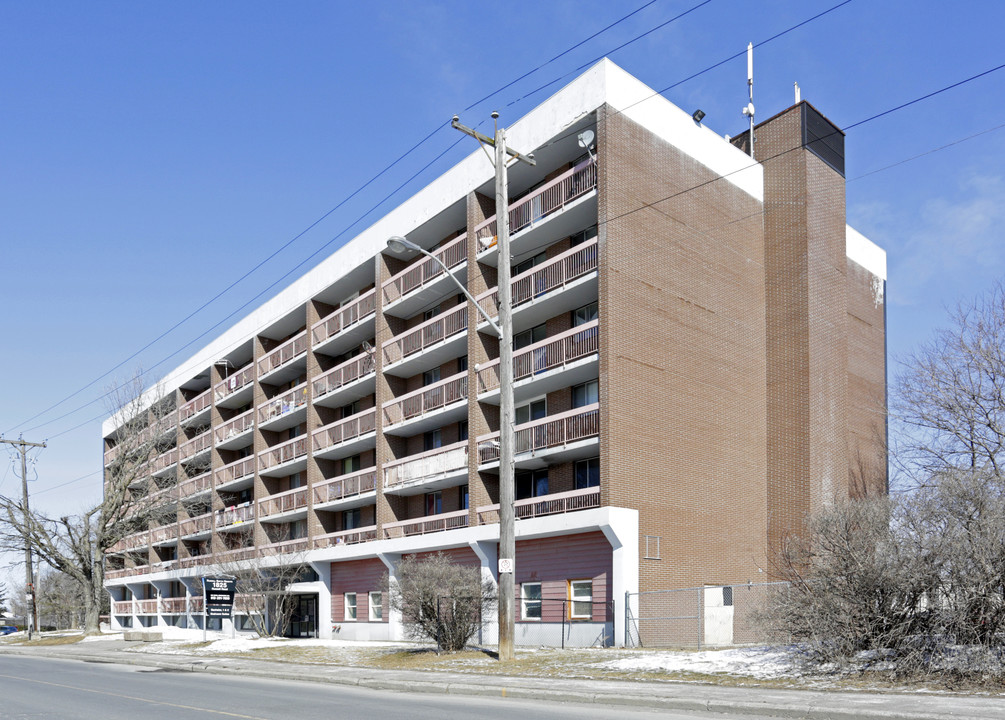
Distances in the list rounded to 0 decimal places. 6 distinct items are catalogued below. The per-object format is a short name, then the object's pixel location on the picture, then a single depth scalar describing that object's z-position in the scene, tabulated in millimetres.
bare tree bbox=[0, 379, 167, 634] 53969
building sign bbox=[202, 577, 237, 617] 36906
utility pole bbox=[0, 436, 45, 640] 53812
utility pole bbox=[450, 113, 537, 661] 21250
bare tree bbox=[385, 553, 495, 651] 24500
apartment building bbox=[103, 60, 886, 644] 29953
